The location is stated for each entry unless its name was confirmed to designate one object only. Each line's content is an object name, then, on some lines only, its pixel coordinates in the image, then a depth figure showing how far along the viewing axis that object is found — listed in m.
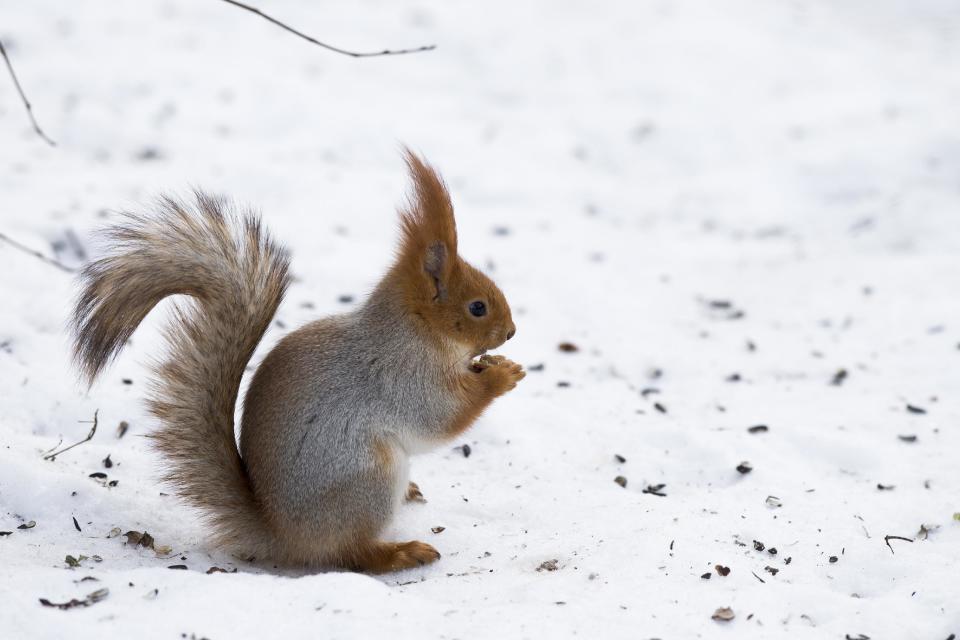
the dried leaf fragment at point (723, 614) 4.22
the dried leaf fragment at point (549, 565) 4.86
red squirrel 4.67
